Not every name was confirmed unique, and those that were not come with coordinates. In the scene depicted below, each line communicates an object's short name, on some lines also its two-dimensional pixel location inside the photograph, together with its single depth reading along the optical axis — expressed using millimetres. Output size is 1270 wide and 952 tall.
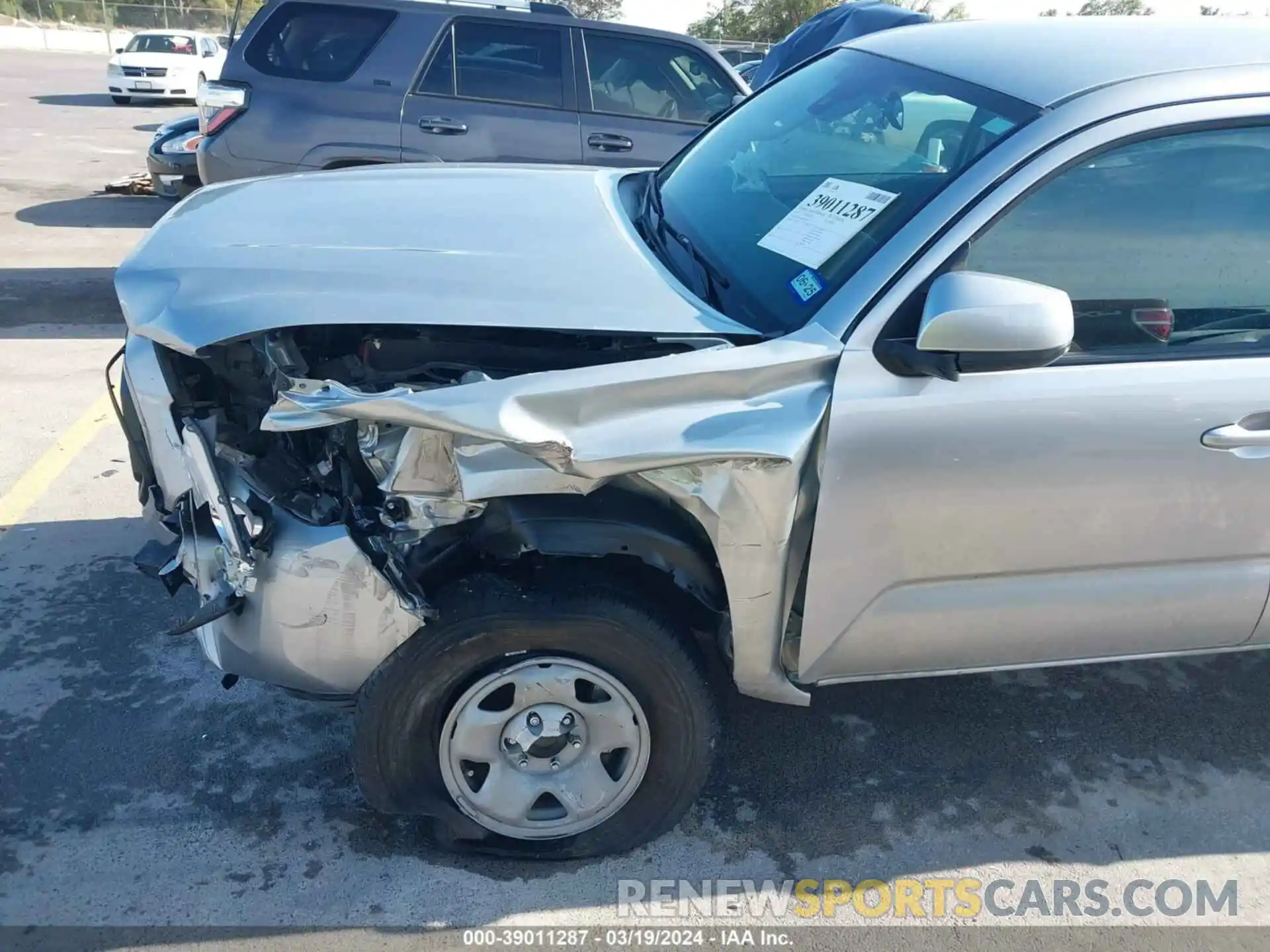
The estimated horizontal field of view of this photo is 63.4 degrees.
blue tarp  7684
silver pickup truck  2250
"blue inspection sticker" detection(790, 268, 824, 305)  2426
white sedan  19938
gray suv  6461
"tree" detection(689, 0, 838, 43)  35938
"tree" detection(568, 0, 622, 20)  43250
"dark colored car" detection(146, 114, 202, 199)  9008
